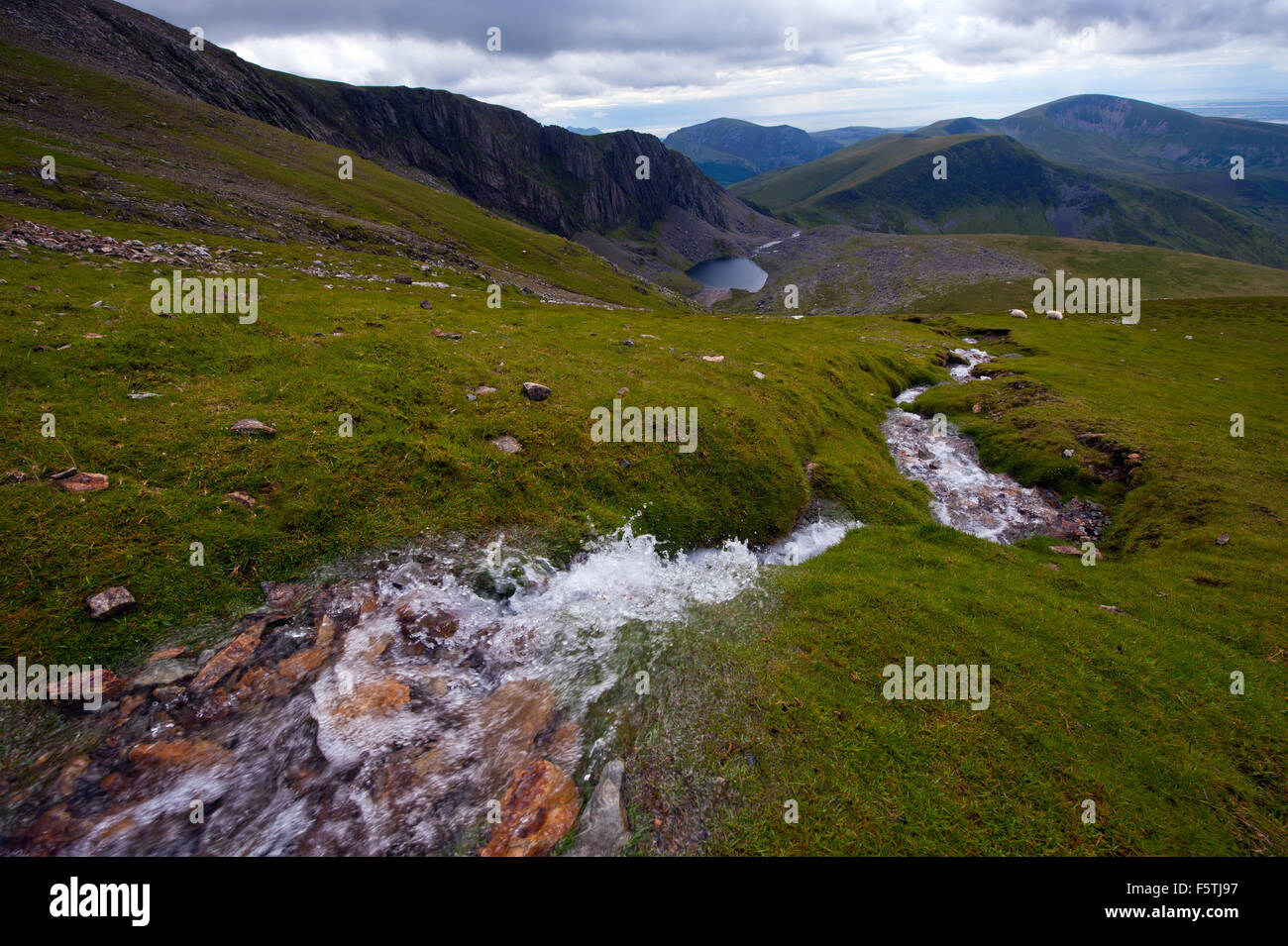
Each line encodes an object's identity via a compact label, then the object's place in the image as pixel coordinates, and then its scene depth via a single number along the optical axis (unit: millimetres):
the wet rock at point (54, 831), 6891
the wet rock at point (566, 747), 8977
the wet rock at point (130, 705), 8438
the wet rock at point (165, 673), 8945
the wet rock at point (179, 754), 8117
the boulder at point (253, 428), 14612
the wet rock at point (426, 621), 11375
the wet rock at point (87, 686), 8406
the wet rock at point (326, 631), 10492
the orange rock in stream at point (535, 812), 7621
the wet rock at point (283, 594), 10938
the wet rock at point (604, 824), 7695
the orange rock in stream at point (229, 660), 9195
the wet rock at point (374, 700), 9398
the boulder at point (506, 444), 17328
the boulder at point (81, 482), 11373
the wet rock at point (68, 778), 7406
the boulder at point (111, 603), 9320
